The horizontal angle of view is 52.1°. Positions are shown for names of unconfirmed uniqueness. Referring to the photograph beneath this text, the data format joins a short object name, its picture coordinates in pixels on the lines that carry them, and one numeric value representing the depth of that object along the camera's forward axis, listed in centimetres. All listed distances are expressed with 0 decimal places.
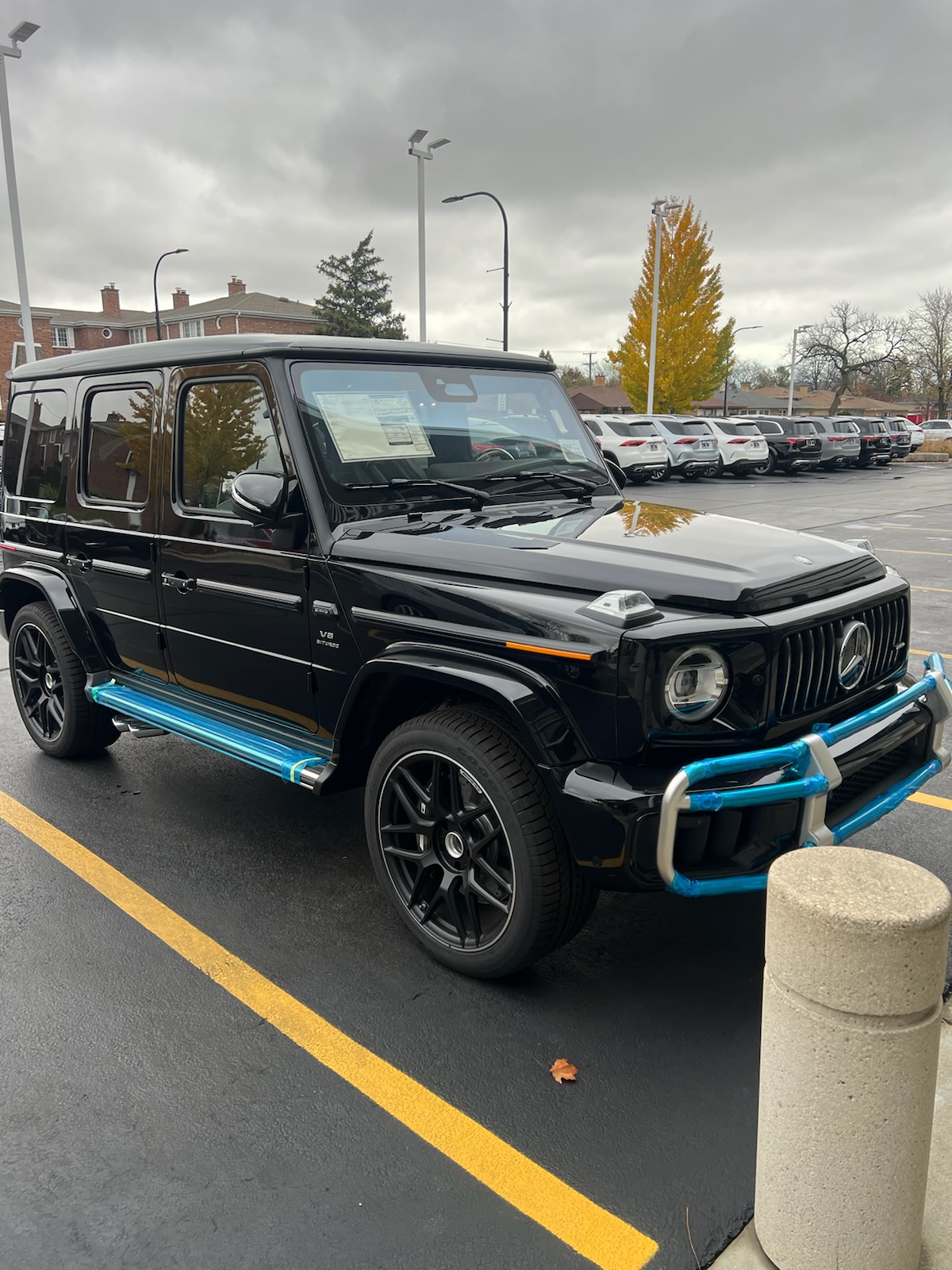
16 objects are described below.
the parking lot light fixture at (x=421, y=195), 2317
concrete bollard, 183
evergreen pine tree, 6412
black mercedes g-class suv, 269
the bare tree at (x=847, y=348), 7962
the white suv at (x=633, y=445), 2459
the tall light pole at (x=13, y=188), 1823
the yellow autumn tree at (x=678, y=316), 4519
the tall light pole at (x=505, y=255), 2577
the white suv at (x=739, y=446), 2798
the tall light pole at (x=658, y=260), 3609
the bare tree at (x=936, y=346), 7775
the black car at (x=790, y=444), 2992
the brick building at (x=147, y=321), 6147
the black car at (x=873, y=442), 3331
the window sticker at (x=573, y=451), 431
